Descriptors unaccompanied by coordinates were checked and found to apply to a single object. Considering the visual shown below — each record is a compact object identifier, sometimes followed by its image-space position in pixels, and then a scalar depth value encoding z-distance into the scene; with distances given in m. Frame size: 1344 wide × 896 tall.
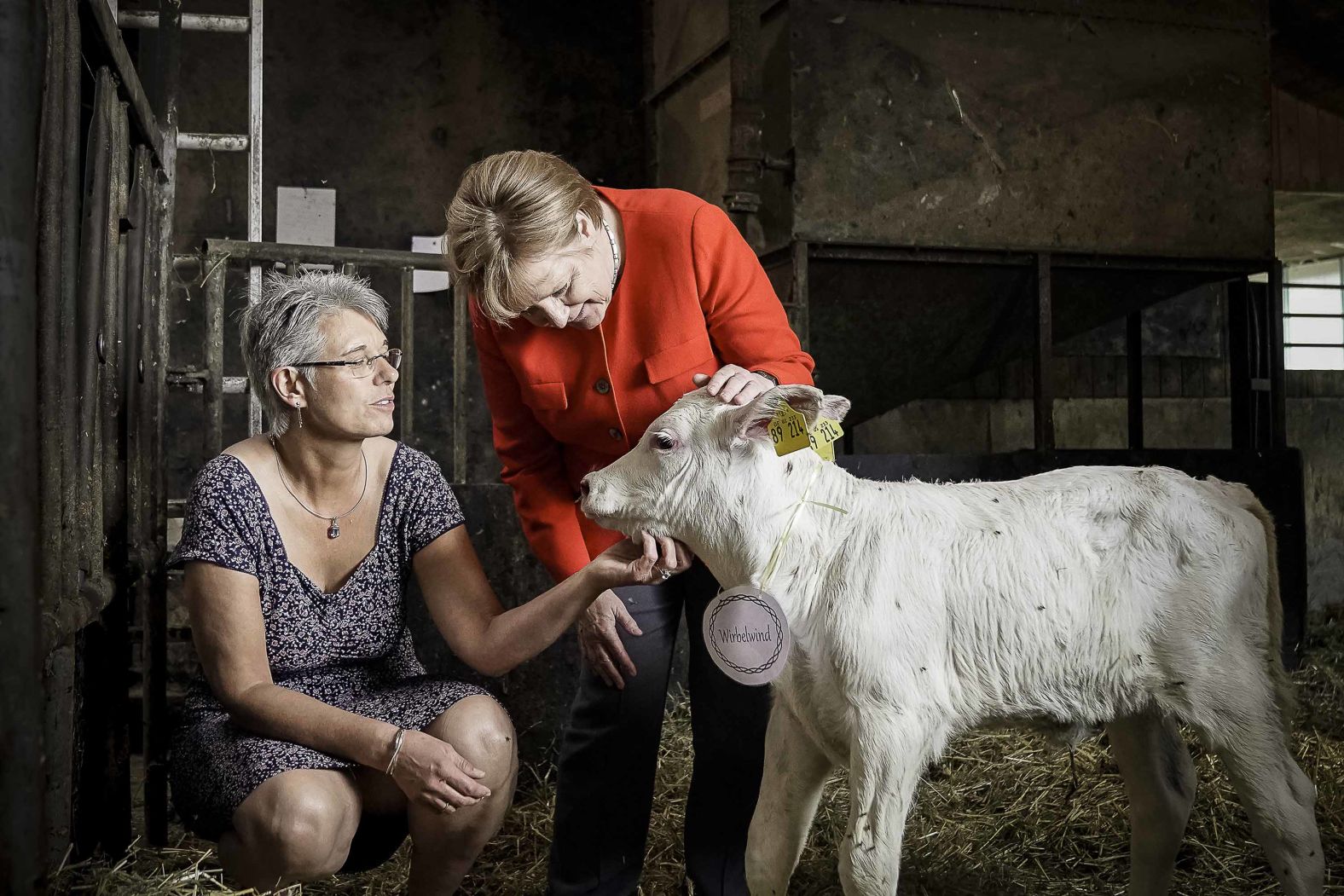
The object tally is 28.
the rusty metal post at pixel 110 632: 2.55
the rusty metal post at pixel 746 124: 4.82
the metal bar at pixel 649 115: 7.02
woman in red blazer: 2.35
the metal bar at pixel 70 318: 1.87
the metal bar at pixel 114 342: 2.55
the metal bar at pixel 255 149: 4.11
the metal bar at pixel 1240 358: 5.91
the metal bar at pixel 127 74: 2.27
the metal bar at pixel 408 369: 4.23
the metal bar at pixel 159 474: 3.20
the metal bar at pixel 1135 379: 6.65
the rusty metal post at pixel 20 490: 1.24
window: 15.24
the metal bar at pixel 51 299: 1.62
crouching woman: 2.30
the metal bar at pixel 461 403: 4.28
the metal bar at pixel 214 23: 4.33
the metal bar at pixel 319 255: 3.98
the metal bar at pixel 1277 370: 5.84
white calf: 2.19
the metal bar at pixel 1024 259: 4.99
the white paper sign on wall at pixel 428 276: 7.48
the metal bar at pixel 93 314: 2.13
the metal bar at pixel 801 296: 4.75
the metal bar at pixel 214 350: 3.91
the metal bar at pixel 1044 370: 5.18
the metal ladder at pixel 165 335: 3.20
